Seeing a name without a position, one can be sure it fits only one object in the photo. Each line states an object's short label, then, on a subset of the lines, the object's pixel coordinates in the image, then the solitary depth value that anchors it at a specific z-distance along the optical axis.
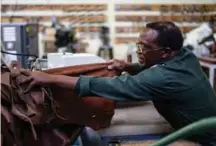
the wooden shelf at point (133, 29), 6.93
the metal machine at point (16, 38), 4.31
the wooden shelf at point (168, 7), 6.90
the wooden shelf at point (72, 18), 6.90
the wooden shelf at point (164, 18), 6.93
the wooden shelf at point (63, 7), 6.86
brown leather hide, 1.70
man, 1.88
